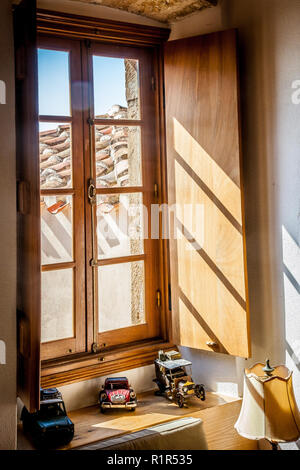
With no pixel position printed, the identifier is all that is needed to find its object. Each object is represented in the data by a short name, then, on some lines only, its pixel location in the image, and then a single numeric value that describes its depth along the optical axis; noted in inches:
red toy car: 90.2
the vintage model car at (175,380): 93.3
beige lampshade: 75.8
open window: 93.3
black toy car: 79.0
